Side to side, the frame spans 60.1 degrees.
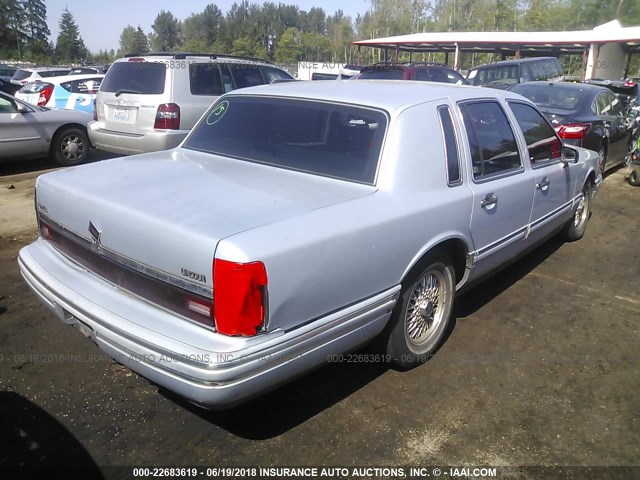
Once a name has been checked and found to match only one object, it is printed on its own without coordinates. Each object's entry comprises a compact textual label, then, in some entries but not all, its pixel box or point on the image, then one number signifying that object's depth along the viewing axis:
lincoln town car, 2.34
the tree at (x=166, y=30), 117.25
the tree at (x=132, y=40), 109.06
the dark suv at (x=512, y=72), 15.11
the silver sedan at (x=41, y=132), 8.35
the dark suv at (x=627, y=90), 11.43
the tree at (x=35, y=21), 82.31
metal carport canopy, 26.53
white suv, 7.43
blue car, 11.51
